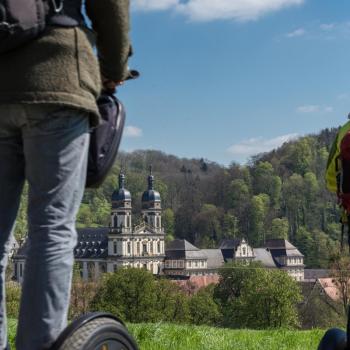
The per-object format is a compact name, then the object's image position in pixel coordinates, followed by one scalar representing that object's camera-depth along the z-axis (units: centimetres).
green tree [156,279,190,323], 5338
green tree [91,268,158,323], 5253
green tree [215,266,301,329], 5238
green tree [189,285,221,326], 5724
